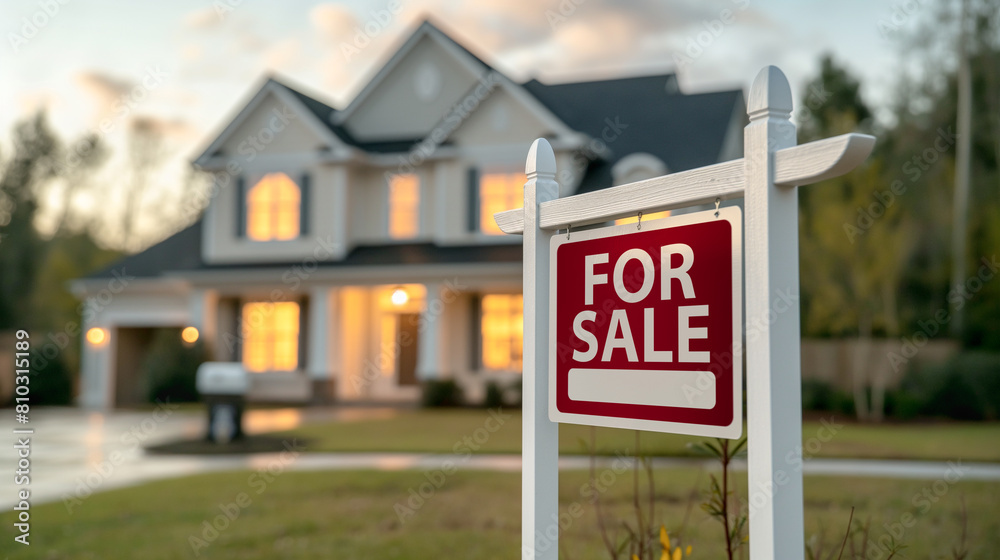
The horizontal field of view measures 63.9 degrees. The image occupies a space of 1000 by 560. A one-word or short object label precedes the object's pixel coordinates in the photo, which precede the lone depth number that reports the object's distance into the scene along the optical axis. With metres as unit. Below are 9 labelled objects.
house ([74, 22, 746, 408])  16.95
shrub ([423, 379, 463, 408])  16.31
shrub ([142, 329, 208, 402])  17.80
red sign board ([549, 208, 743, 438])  2.36
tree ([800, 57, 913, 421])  14.85
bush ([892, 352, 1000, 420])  15.16
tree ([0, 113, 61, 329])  30.14
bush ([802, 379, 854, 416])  15.97
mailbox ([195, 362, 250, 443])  11.59
